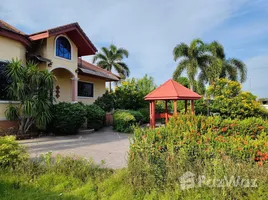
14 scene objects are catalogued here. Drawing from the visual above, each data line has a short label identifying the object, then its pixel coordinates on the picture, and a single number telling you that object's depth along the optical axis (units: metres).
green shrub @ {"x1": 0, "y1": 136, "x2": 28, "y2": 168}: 4.53
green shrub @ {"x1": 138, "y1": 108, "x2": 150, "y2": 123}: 17.67
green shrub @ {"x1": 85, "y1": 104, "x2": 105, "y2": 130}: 12.30
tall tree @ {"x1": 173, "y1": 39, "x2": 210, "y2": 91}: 22.14
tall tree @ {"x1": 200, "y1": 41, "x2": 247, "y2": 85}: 22.33
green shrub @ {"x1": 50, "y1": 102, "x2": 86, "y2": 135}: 10.13
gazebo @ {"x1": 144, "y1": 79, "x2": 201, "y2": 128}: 11.59
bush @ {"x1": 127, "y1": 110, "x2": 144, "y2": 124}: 14.69
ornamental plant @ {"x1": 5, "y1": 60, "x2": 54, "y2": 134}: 8.81
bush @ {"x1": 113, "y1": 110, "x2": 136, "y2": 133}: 12.67
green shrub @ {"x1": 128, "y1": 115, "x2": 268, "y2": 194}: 3.39
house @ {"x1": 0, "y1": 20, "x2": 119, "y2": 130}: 9.33
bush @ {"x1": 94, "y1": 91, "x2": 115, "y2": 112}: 16.06
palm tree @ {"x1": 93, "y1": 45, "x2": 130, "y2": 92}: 33.88
